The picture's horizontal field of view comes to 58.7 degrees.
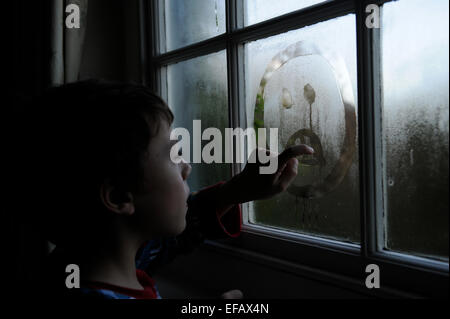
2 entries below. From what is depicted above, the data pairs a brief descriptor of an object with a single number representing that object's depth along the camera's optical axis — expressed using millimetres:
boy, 709
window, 774
